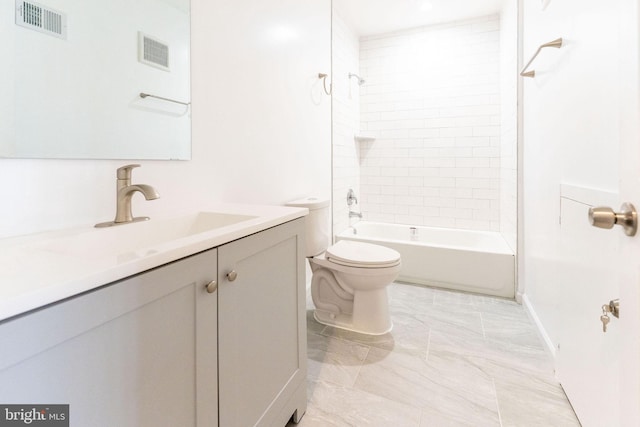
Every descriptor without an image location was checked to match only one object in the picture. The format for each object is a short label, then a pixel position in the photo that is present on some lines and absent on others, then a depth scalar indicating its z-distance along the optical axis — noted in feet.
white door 1.93
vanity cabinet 1.65
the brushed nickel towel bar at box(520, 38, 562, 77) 4.76
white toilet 6.28
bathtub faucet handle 11.17
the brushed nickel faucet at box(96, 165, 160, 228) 3.39
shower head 11.34
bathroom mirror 2.84
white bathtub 8.30
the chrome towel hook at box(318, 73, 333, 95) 8.49
